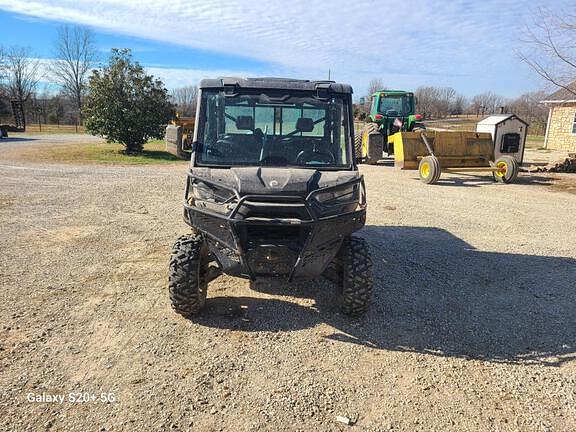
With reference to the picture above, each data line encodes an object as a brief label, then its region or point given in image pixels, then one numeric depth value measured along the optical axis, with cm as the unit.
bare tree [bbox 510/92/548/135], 4338
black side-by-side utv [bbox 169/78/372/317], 365
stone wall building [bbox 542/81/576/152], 2603
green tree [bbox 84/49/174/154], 1836
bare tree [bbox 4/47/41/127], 5206
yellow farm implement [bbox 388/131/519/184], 1298
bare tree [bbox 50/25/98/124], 5738
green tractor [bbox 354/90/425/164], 1661
